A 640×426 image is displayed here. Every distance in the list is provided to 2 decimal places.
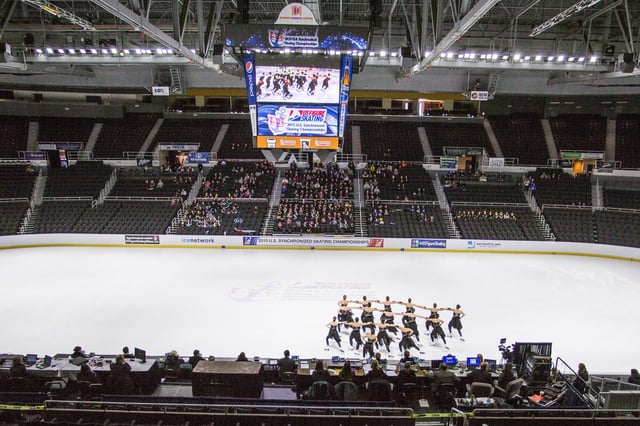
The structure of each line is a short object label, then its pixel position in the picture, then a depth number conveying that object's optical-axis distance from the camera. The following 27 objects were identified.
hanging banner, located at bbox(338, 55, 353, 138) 13.96
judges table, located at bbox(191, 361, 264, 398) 7.67
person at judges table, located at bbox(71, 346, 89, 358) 9.59
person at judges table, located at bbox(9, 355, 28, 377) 8.41
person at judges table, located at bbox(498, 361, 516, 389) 8.43
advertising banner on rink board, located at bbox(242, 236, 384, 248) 24.17
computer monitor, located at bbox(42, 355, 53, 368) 9.17
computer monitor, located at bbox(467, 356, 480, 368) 9.40
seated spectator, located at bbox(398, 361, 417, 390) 8.31
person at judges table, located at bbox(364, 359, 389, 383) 8.37
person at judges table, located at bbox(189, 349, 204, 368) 9.37
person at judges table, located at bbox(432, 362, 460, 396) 8.12
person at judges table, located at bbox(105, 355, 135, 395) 7.95
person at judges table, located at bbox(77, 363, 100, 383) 8.09
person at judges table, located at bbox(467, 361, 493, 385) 8.47
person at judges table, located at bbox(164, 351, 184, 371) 9.38
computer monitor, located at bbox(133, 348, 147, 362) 9.03
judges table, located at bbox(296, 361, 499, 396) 8.47
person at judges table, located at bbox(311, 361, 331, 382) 8.09
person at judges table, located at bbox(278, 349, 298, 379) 9.28
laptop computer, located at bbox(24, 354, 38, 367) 9.45
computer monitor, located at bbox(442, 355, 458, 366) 9.47
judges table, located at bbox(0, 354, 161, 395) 8.29
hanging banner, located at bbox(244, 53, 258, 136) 13.70
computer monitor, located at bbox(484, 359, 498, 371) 9.47
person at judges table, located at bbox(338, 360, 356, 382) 8.12
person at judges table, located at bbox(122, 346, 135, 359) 9.27
